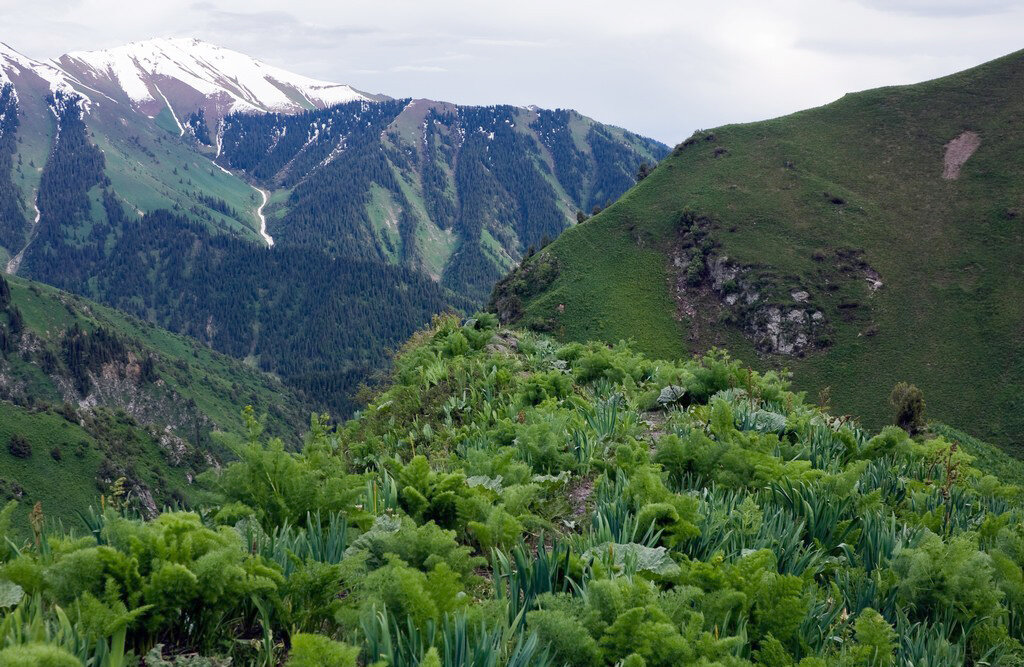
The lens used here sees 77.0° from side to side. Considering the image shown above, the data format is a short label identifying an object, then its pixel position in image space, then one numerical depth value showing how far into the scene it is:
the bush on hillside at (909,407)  41.71
